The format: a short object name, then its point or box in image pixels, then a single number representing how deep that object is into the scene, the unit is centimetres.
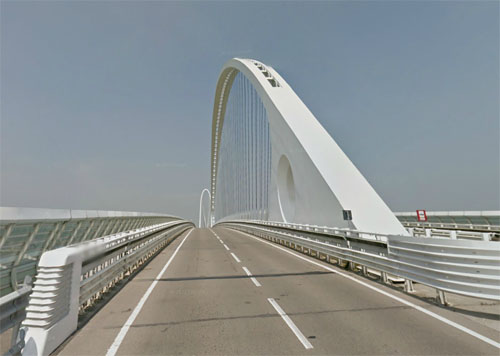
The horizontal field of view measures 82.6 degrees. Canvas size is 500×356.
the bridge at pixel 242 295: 391
